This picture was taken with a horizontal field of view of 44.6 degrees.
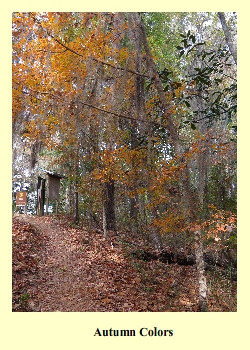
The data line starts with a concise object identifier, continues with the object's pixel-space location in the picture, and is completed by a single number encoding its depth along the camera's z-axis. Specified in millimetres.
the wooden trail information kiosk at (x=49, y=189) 13773
